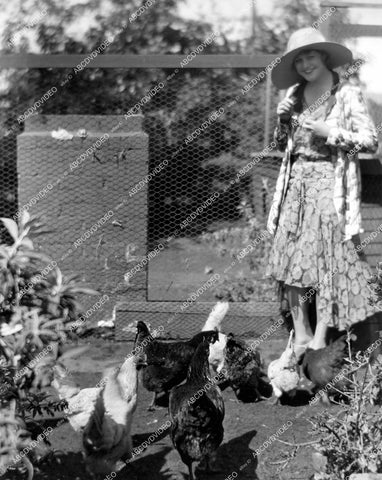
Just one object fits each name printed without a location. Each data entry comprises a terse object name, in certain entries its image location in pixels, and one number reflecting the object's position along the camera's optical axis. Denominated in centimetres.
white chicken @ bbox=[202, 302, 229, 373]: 541
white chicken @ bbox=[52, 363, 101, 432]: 409
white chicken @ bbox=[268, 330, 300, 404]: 500
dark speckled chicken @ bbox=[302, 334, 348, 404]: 492
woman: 530
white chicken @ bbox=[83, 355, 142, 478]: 395
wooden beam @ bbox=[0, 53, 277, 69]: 634
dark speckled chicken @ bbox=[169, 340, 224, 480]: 397
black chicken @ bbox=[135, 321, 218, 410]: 510
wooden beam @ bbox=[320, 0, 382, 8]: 612
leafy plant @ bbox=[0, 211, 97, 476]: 312
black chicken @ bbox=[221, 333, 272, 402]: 515
